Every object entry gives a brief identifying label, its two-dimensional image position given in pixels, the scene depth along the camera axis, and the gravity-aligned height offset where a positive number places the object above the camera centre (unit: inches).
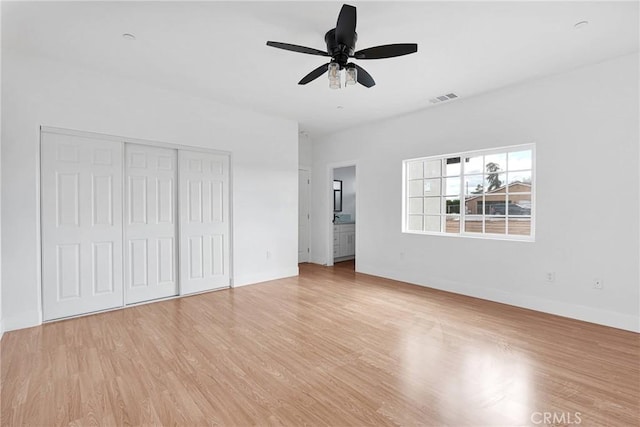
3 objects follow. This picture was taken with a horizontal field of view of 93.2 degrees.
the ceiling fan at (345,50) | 87.5 +50.6
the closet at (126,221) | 130.2 -5.6
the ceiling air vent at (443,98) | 163.0 +61.8
